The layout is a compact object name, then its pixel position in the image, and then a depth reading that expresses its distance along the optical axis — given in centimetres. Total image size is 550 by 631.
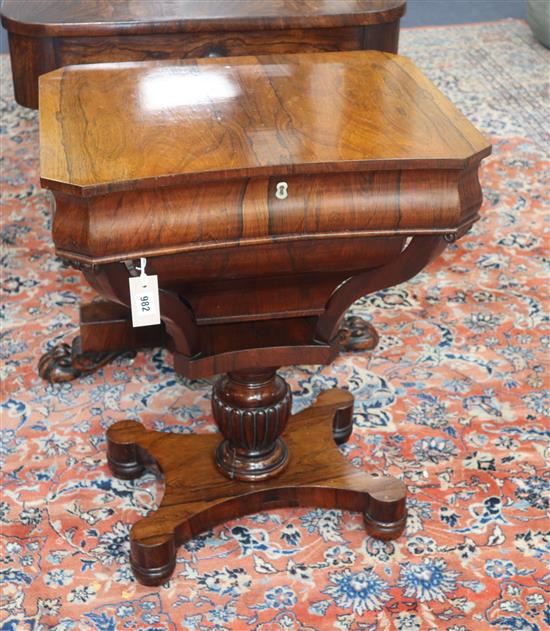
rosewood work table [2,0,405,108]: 249
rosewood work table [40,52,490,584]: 166
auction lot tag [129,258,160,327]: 176
